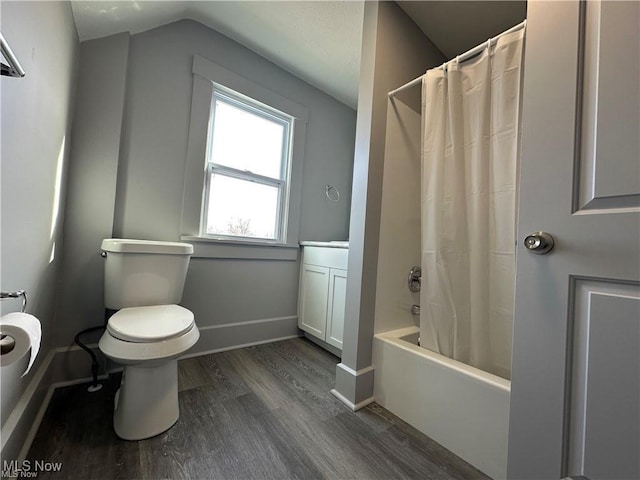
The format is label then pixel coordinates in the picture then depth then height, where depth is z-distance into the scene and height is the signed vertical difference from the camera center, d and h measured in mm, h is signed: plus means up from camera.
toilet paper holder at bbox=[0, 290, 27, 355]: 546 -254
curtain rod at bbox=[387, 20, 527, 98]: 1049 +922
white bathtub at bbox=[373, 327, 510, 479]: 939 -611
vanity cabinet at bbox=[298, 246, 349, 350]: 1787 -350
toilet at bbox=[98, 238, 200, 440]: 1007 -388
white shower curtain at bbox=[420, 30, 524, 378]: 1089 +240
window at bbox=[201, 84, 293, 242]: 1910 +572
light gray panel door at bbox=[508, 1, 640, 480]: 565 +29
